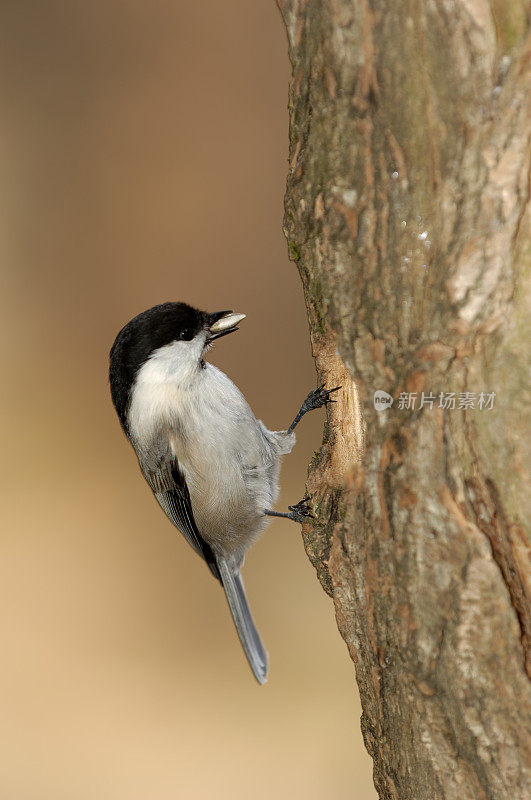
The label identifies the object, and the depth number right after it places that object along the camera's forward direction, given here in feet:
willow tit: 13.51
